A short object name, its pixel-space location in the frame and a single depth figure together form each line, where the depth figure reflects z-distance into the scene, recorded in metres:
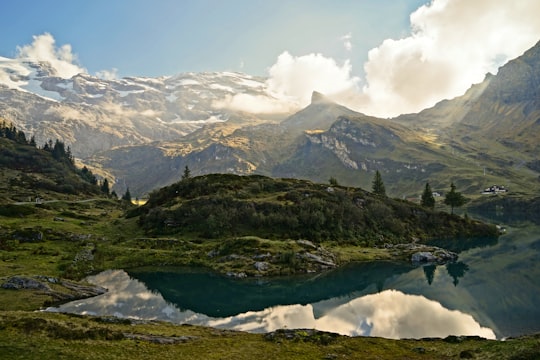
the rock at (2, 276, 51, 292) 63.32
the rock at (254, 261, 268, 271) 97.19
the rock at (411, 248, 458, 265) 117.69
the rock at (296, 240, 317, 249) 112.04
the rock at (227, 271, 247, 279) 93.75
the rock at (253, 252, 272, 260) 102.06
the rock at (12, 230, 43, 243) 102.38
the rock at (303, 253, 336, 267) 105.44
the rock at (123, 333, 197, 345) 41.34
